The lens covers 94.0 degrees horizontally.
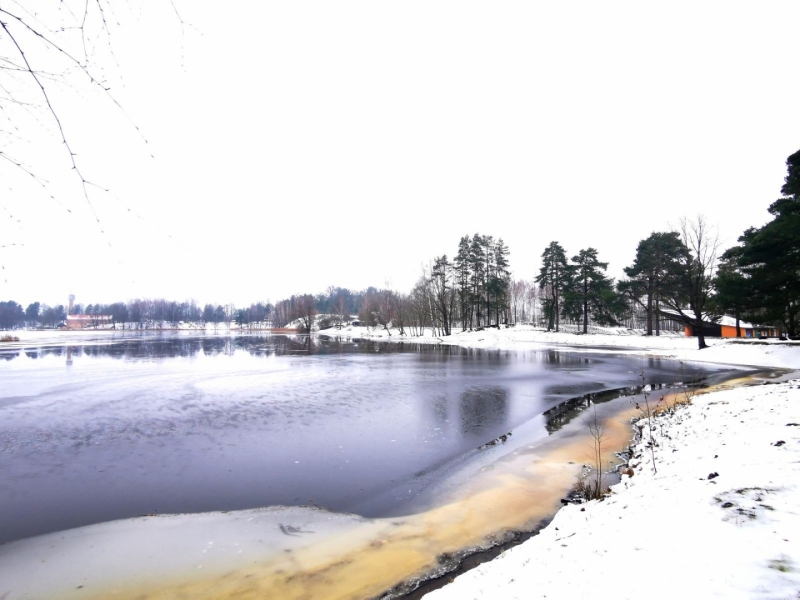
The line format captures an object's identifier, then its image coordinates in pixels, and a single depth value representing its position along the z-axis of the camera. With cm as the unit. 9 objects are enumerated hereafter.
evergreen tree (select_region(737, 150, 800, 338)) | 1898
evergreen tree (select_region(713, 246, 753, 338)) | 2123
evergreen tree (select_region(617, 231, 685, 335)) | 3750
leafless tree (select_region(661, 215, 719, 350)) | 3070
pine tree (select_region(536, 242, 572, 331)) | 5547
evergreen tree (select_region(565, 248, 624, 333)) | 5150
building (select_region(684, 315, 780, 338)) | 4717
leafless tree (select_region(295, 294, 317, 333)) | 9088
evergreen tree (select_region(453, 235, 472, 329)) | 5938
